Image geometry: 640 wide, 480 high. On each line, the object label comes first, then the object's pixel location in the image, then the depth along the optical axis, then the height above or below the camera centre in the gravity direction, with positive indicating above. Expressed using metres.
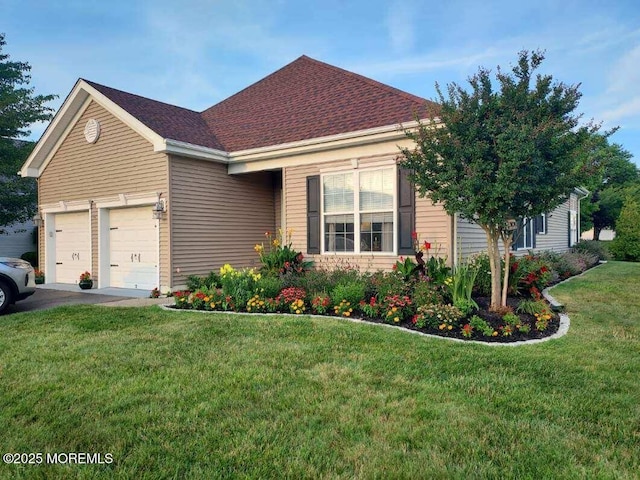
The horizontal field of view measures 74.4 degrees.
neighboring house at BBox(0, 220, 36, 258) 18.86 -0.14
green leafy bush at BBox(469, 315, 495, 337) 5.27 -1.17
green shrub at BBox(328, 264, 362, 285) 7.50 -0.76
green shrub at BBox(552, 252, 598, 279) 11.23 -0.86
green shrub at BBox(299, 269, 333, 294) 7.46 -0.85
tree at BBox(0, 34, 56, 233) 15.77 +4.05
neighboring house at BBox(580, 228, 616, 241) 48.76 -0.07
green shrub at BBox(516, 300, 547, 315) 5.93 -1.04
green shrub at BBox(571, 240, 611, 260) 16.96 -0.58
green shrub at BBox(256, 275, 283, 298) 7.43 -0.92
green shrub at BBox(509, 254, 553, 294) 7.63 -0.77
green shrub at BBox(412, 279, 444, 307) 6.03 -0.87
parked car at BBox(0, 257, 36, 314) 7.65 -0.83
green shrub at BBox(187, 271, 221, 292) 8.27 -0.93
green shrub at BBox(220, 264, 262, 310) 7.34 -0.88
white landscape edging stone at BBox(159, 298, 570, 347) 4.99 -1.27
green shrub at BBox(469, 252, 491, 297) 7.76 -0.81
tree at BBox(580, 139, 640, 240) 35.12 +3.56
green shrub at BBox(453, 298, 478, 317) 5.90 -1.00
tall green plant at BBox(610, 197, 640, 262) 20.98 -0.08
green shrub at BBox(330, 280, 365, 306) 6.70 -0.93
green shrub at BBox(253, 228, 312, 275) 9.15 -0.58
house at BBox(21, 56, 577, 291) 8.93 +1.30
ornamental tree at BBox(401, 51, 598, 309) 5.45 +1.19
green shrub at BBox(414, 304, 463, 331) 5.61 -1.10
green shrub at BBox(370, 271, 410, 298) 6.52 -0.80
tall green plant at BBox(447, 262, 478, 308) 6.14 -0.80
